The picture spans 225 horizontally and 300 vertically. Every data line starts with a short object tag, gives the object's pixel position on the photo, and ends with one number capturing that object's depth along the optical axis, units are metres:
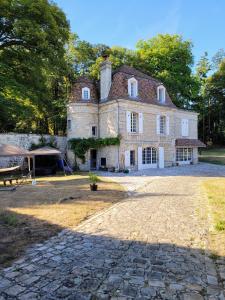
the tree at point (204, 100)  45.53
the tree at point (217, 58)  48.00
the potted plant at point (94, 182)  11.98
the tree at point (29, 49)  17.98
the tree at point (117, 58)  30.05
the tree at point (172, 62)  33.28
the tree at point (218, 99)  44.79
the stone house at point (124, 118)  23.72
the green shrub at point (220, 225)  6.25
